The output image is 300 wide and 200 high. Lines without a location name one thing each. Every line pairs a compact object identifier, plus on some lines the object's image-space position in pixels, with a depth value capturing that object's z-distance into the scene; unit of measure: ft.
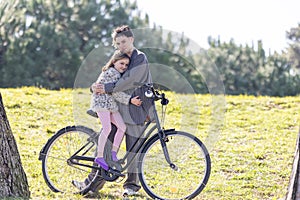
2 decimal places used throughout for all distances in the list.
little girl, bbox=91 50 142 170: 29.91
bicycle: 29.94
